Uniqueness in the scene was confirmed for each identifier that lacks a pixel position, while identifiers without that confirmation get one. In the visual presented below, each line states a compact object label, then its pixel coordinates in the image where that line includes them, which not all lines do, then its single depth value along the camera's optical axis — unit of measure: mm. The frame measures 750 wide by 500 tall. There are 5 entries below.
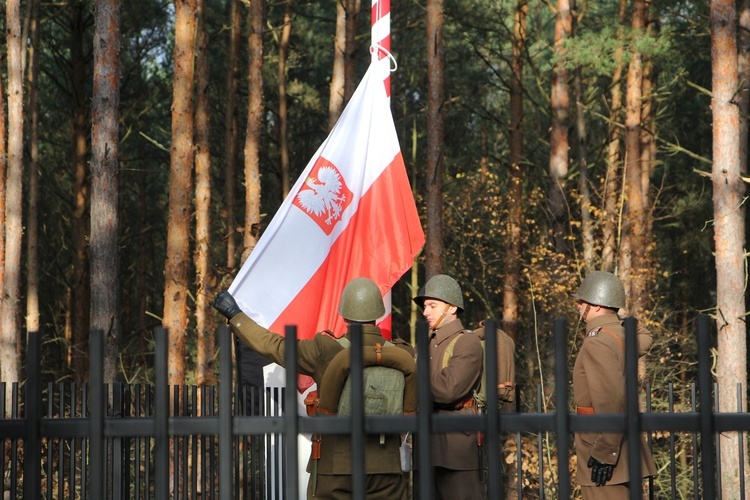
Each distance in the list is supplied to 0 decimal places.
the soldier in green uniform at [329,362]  5297
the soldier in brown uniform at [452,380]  6031
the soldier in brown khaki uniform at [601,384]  6000
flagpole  8531
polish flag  7340
